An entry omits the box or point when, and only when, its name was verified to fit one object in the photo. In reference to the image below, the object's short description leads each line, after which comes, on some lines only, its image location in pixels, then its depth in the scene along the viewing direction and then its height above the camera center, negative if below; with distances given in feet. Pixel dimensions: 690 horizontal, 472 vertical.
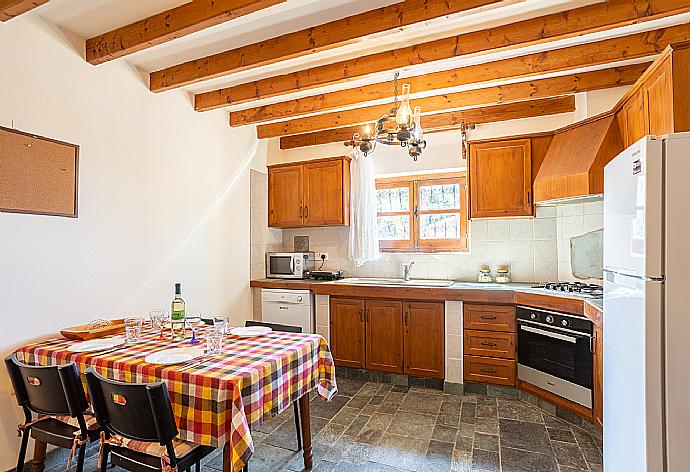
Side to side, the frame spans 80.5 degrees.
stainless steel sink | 12.88 -1.47
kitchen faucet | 14.34 -1.10
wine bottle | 7.89 -1.54
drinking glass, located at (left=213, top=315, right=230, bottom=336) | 6.89 -1.45
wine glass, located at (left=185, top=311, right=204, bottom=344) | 7.94 -1.66
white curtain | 14.49 +0.93
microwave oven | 15.06 -0.95
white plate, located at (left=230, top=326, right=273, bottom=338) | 7.85 -1.83
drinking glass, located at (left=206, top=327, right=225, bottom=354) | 6.63 -1.65
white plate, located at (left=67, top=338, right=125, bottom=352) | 6.72 -1.79
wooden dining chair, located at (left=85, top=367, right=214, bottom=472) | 5.01 -2.42
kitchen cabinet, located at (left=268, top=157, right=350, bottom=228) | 14.73 +1.73
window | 14.32 +0.95
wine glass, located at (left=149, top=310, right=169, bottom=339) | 8.14 -1.62
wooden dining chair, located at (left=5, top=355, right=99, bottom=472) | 5.77 -2.44
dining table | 5.29 -1.99
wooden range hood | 9.70 +1.98
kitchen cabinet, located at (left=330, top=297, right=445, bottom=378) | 12.22 -3.02
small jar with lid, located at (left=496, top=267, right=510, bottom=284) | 13.02 -1.19
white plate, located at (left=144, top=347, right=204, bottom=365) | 5.97 -1.79
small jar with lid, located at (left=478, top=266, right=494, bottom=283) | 13.29 -1.20
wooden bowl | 7.66 -1.74
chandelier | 8.50 +2.34
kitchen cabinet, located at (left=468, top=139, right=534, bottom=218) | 11.94 +1.79
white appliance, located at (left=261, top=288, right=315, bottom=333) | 13.89 -2.37
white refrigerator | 4.36 -0.71
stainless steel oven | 9.42 -2.85
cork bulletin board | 7.49 +1.30
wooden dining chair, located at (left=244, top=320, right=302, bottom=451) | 8.60 -2.07
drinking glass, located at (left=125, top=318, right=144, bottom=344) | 7.36 -1.66
